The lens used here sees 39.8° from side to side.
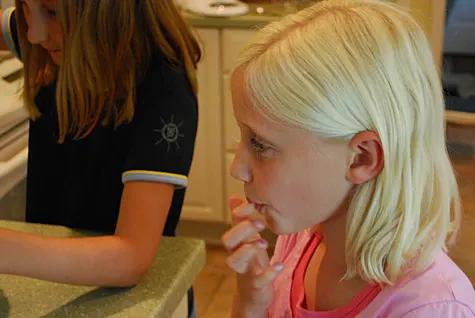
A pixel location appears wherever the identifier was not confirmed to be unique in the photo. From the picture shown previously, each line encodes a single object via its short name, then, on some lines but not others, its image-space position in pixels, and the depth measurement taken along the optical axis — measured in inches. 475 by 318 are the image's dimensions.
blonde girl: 25.3
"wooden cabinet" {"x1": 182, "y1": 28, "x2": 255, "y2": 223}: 89.7
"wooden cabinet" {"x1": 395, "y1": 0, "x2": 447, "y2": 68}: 97.9
